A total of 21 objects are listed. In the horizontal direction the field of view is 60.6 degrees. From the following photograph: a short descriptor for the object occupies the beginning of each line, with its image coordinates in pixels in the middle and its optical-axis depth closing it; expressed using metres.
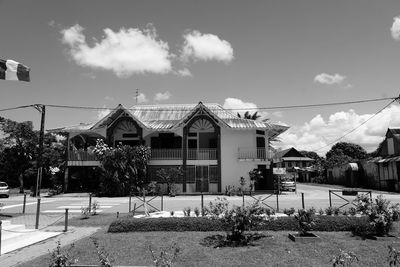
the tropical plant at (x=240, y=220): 9.20
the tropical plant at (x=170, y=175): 28.97
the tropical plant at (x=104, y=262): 5.32
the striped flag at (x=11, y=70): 10.54
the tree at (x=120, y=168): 27.50
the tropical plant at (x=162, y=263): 5.33
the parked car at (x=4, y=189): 27.01
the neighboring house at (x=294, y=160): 74.62
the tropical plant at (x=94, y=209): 15.55
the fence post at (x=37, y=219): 12.05
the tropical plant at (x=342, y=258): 5.72
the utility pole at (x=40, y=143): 26.44
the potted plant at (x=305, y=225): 9.32
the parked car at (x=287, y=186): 31.24
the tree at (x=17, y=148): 38.16
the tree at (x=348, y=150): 92.06
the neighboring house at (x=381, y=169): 31.09
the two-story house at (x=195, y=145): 30.14
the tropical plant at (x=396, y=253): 5.85
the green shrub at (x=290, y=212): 12.34
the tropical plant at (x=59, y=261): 5.56
